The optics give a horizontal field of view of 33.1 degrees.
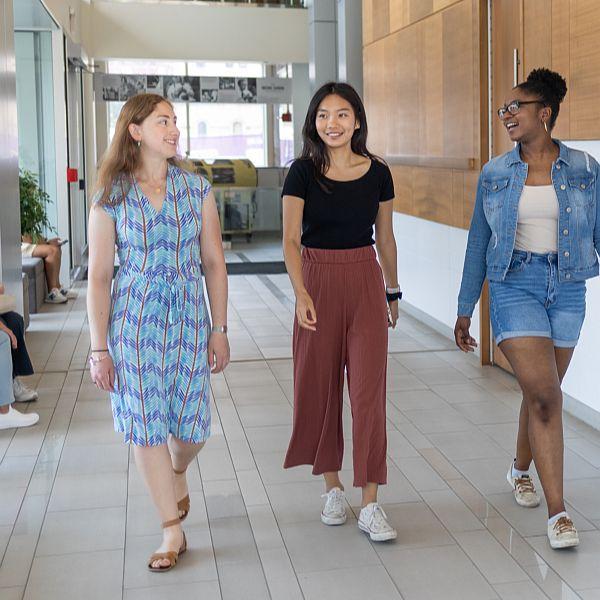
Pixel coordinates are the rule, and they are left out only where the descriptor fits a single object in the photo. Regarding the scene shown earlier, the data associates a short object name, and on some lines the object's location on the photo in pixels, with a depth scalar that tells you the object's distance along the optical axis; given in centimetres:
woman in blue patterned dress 320
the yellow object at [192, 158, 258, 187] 1513
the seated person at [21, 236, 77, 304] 970
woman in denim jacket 347
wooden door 588
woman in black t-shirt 353
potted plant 911
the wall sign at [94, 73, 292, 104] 1513
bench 905
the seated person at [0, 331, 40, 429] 511
